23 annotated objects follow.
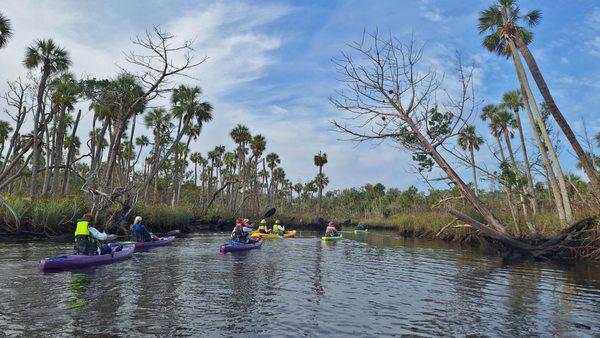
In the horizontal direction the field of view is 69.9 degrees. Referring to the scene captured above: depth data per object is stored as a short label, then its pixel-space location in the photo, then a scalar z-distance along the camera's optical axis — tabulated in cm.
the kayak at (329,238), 3362
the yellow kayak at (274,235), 2984
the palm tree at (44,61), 2719
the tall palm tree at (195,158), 7269
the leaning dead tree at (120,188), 2400
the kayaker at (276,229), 3536
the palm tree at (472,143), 4447
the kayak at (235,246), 2152
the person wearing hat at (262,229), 3331
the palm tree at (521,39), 2158
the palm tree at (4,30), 2344
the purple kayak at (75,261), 1394
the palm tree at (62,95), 3055
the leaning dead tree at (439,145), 1831
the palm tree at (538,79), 1848
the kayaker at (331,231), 3484
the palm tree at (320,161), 7338
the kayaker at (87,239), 1563
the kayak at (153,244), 2278
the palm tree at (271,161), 7219
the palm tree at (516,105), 3409
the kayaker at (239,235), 2300
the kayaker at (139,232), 2327
